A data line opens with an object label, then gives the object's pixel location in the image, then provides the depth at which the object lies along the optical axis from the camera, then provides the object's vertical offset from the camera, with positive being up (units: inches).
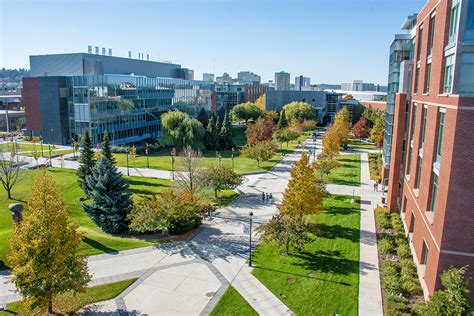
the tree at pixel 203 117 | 2926.7 -152.3
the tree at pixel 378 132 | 2256.8 -197.7
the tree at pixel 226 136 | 2448.3 -241.1
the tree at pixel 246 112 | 3503.9 -128.3
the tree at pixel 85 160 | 1424.7 -235.8
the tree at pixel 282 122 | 3051.2 -190.1
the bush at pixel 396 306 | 654.5 -352.5
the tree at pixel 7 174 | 1317.7 -281.2
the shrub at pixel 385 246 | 915.2 -347.0
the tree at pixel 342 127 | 2350.4 -171.6
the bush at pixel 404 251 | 872.0 -340.7
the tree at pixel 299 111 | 3336.6 -109.7
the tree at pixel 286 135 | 2534.4 -242.8
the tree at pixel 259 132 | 2308.1 -212.8
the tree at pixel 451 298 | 558.9 -288.2
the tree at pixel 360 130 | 2783.0 -217.5
